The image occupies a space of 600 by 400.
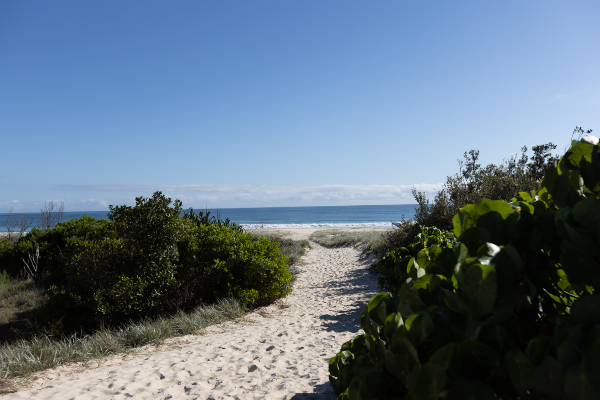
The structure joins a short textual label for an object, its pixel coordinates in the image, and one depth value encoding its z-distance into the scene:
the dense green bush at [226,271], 7.49
